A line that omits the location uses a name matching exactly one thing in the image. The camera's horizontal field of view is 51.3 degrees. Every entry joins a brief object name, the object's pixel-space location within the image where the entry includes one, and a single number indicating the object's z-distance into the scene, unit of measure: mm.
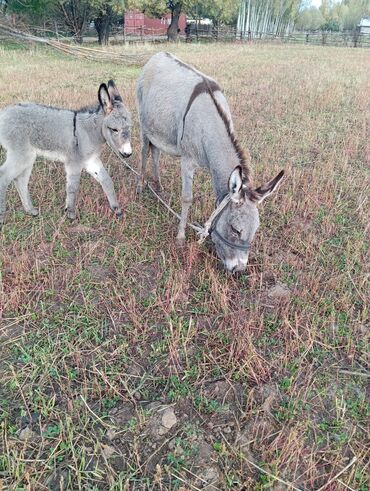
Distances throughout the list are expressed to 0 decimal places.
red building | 40647
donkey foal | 4066
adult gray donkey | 3260
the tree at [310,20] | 85688
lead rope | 3307
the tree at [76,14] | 26547
